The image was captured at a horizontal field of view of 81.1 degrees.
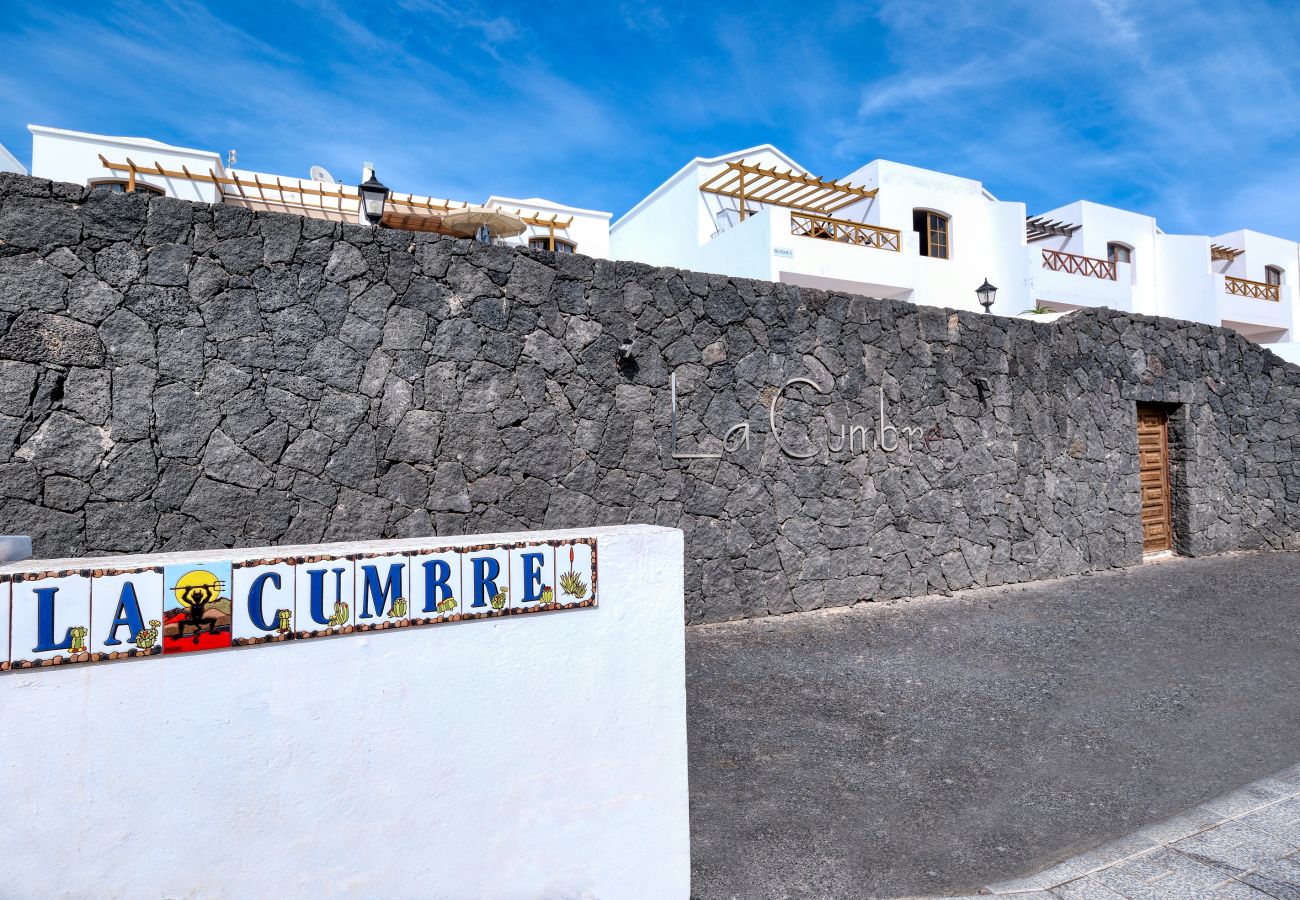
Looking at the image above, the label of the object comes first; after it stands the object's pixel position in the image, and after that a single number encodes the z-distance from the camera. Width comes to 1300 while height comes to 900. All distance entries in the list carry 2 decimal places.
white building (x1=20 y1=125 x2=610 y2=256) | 11.37
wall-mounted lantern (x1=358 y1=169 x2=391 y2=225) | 6.63
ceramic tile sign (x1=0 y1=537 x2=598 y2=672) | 1.97
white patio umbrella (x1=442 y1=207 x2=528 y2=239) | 9.81
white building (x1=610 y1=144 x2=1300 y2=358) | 14.03
